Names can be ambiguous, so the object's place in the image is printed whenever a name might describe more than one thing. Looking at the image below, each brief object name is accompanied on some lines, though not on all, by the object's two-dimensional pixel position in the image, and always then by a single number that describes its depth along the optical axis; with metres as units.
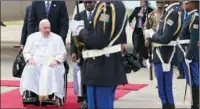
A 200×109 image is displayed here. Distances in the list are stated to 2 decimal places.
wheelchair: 13.05
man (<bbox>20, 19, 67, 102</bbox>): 12.97
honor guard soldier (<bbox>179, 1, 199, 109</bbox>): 10.93
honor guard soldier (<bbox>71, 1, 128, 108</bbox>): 7.80
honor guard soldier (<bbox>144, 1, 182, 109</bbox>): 10.59
